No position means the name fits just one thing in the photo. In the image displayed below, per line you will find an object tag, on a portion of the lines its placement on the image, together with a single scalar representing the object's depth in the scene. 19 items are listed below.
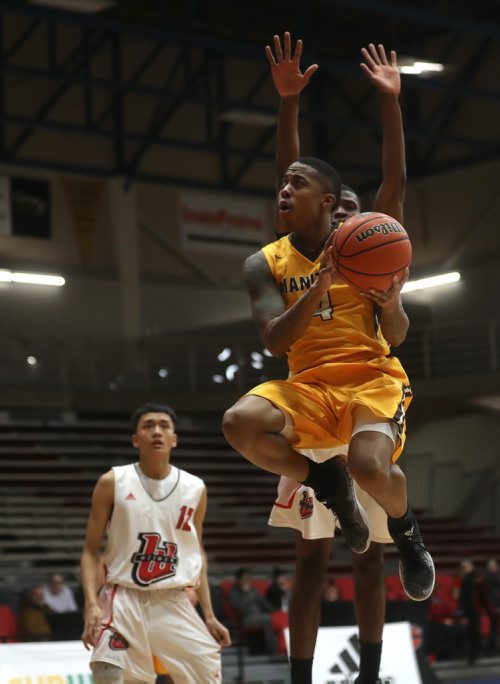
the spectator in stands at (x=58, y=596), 13.78
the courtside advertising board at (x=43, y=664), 8.52
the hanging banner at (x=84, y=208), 23.36
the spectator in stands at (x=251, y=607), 12.84
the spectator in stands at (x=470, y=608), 13.85
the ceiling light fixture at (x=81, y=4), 16.08
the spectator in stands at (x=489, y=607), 14.78
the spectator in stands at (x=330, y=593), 13.83
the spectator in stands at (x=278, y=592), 13.93
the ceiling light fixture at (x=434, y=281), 23.94
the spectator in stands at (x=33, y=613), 12.13
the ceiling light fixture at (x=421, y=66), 17.15
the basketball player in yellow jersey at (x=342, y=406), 5.10
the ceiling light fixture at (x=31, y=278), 22.27
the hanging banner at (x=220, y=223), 24.48
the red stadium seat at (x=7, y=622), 11.91
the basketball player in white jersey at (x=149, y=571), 6.96
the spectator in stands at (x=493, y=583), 15.26
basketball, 4.91
